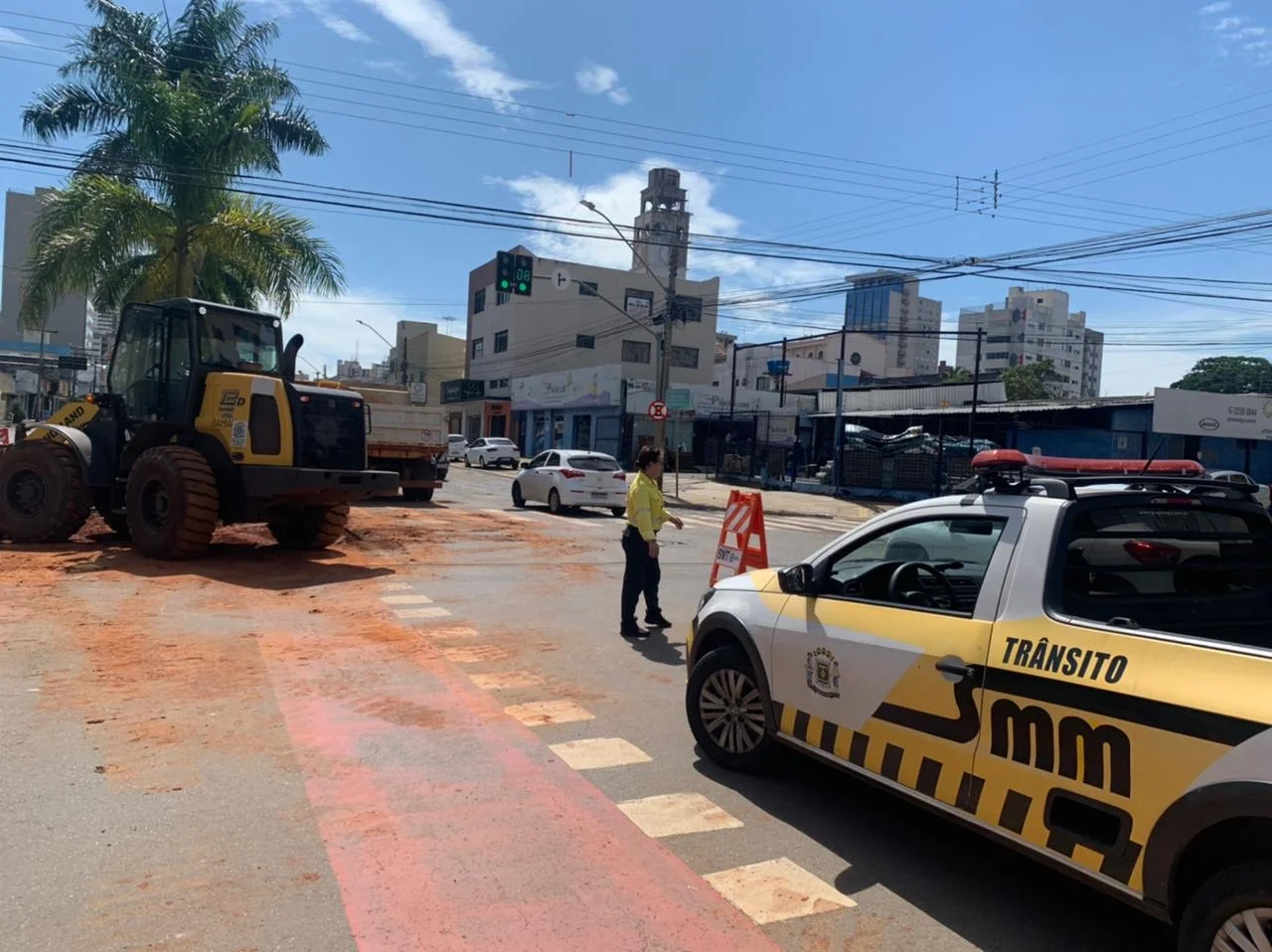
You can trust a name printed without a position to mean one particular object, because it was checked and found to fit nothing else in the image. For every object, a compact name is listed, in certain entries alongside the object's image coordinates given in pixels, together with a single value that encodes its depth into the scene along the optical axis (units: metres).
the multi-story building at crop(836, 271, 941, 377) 113.25
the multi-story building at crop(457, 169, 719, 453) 59.38
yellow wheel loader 11.21
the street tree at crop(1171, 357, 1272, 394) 87.81
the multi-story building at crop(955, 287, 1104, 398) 123.88
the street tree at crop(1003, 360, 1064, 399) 71.62
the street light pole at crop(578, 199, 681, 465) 29.14
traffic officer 8.42
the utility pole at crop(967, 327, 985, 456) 27.23
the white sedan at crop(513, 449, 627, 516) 21.22
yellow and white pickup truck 2.72
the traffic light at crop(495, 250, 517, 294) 24.33
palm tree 19.31
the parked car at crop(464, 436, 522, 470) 43.22
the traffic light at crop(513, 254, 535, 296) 24.73
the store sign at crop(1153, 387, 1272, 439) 30.75
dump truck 21.11
